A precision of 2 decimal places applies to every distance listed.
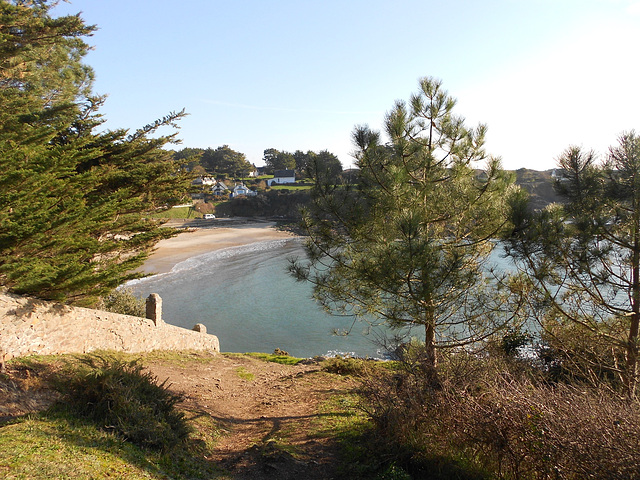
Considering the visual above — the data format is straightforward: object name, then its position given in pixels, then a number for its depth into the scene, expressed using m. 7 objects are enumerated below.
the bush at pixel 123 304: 14.99
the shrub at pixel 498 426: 3.56
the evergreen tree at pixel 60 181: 7.89
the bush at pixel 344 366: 11.80
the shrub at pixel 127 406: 5.21
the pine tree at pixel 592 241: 5.85
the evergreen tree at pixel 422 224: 6.63
